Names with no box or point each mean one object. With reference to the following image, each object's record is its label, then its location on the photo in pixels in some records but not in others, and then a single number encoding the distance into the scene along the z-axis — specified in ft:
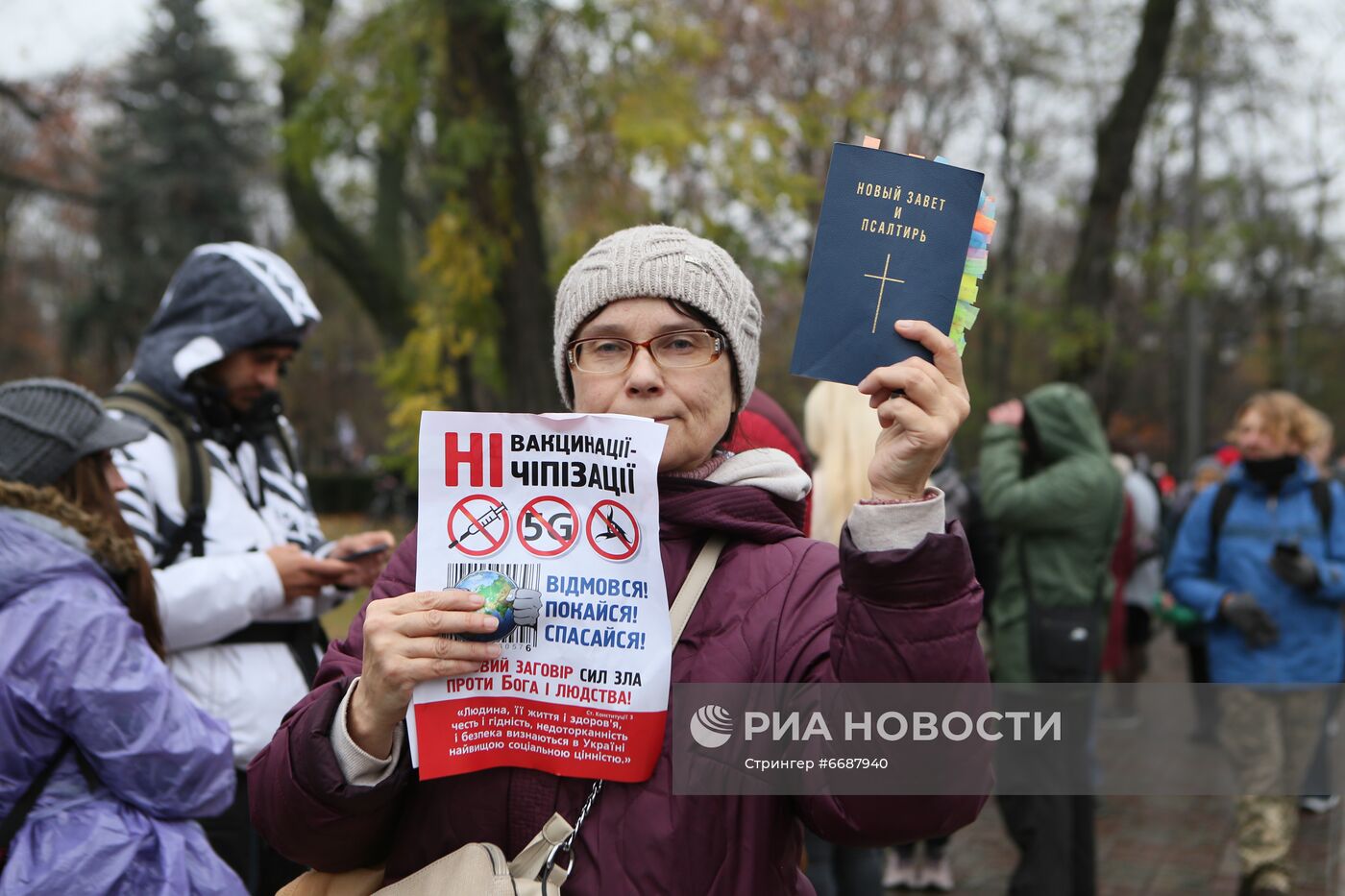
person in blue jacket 17.70
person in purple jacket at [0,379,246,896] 7.75
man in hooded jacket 10.27
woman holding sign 5.16
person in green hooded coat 17.12
